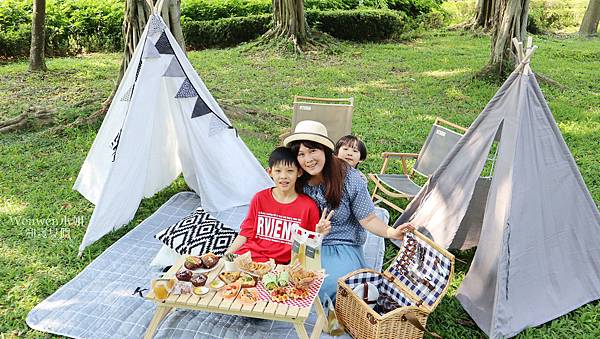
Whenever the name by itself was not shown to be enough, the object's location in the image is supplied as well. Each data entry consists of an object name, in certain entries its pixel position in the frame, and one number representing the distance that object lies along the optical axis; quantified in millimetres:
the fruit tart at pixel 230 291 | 3010
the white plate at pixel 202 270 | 3203
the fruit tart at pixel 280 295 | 2994
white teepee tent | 4594
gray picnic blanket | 3443
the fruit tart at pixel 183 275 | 3090
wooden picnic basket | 3170
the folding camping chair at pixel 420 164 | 5055
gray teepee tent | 3523
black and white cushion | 3920
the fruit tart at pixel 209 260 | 3246
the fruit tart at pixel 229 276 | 3123
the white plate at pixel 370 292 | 3512
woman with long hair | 3512
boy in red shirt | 3535
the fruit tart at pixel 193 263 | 3232
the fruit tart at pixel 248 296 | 2977
